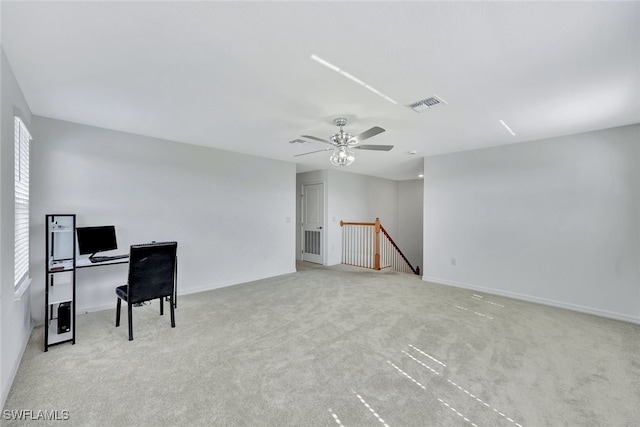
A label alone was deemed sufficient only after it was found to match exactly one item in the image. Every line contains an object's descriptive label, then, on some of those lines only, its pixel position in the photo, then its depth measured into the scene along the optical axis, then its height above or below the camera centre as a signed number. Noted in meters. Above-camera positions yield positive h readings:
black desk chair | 2.93 -0.71
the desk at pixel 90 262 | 3.13 -0.60
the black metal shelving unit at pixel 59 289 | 2.70 -0.80
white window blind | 2.50 +0.10
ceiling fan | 3.27 +0.83
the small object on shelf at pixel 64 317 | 2.83 -1.10
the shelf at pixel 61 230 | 2.93 -0.20
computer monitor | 3.32 -0.35
